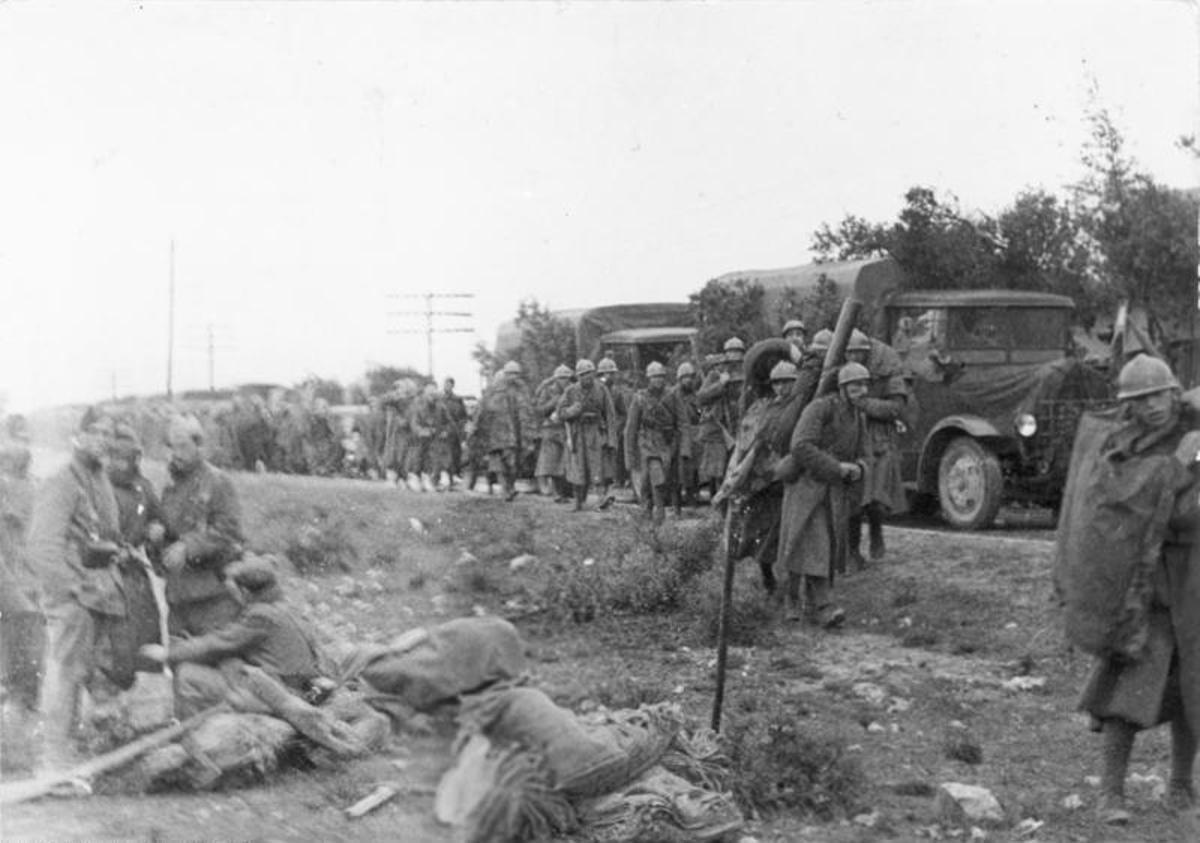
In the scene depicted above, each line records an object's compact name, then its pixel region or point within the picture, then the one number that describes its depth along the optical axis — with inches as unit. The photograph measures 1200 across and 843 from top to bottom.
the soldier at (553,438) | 570.9
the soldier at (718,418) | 502.3
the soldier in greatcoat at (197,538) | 267.7
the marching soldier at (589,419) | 568.1
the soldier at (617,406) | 574.6
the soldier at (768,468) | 378.3
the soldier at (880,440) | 415.2
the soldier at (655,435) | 538.0
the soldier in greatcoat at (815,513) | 363.6
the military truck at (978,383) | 470.9
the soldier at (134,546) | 273.3
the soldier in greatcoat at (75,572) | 263.4
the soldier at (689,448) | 545.3
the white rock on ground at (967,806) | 227.8
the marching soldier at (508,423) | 570.3
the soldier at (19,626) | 264.8
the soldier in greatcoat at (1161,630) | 221.0
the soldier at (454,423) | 589.9
